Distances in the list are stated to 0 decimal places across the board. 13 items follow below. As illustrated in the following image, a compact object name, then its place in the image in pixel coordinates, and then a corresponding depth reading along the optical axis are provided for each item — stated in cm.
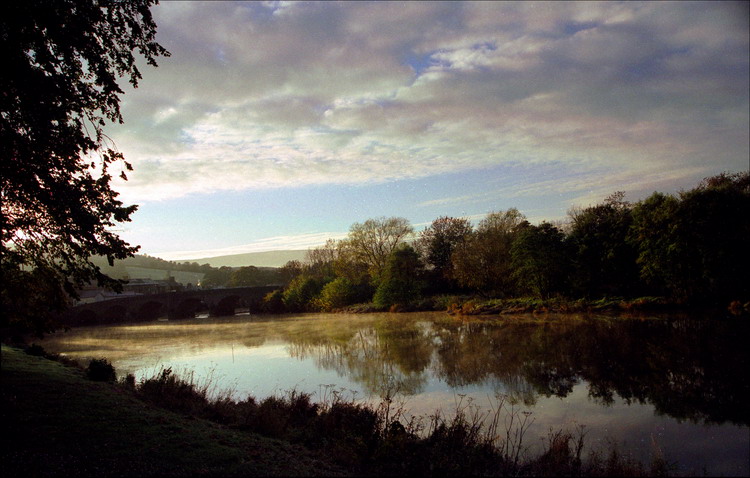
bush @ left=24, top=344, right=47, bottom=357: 2157
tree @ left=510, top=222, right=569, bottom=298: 3672
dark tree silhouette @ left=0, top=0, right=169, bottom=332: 818
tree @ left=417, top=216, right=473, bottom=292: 5841
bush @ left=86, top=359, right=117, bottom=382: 1523
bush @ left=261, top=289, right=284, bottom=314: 6888
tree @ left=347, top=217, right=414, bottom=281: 6687
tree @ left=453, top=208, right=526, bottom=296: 4359
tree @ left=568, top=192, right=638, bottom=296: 3403
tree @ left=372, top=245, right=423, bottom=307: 5112
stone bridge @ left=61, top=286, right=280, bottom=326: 6475
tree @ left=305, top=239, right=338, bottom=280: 7966
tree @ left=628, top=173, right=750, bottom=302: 2652
